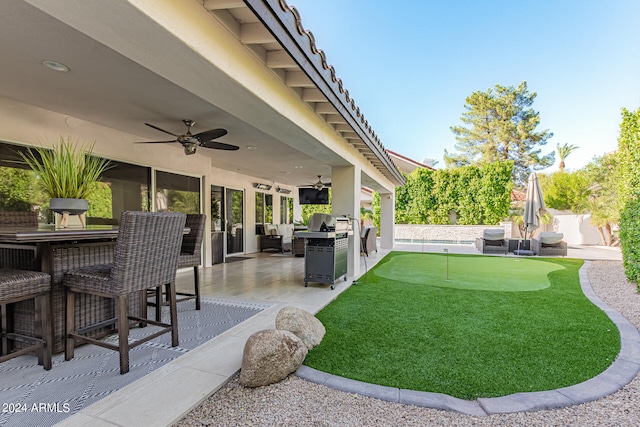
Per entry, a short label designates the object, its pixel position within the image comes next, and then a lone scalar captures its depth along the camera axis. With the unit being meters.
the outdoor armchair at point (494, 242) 10.14
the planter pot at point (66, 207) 2.50
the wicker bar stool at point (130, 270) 2.15
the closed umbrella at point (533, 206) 9.45
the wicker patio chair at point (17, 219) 3.09
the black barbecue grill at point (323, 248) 4.93
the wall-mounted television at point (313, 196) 11.27
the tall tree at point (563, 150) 22.33
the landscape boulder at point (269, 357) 2.10
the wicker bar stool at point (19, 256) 2.36
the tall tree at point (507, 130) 19.14
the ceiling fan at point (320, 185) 10.20
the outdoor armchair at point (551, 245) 9.30
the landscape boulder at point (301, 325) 2.68
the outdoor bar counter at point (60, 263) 2.31
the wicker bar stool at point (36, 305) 2.04
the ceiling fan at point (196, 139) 4.26
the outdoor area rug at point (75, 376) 1.81
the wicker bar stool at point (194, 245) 3.73
